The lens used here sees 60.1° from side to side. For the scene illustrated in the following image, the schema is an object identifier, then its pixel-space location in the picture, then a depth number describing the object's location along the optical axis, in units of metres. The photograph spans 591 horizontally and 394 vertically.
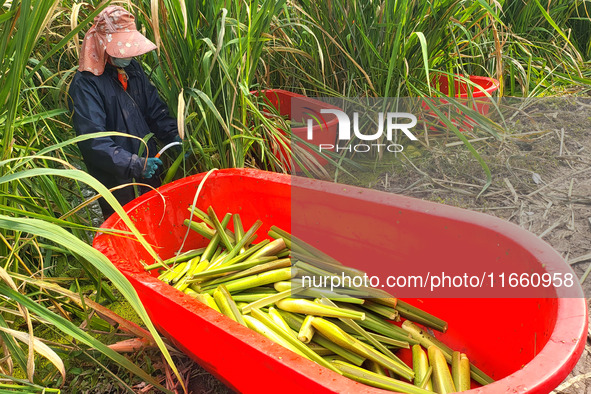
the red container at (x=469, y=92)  2.62
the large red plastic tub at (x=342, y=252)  1.02
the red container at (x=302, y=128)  2.38
